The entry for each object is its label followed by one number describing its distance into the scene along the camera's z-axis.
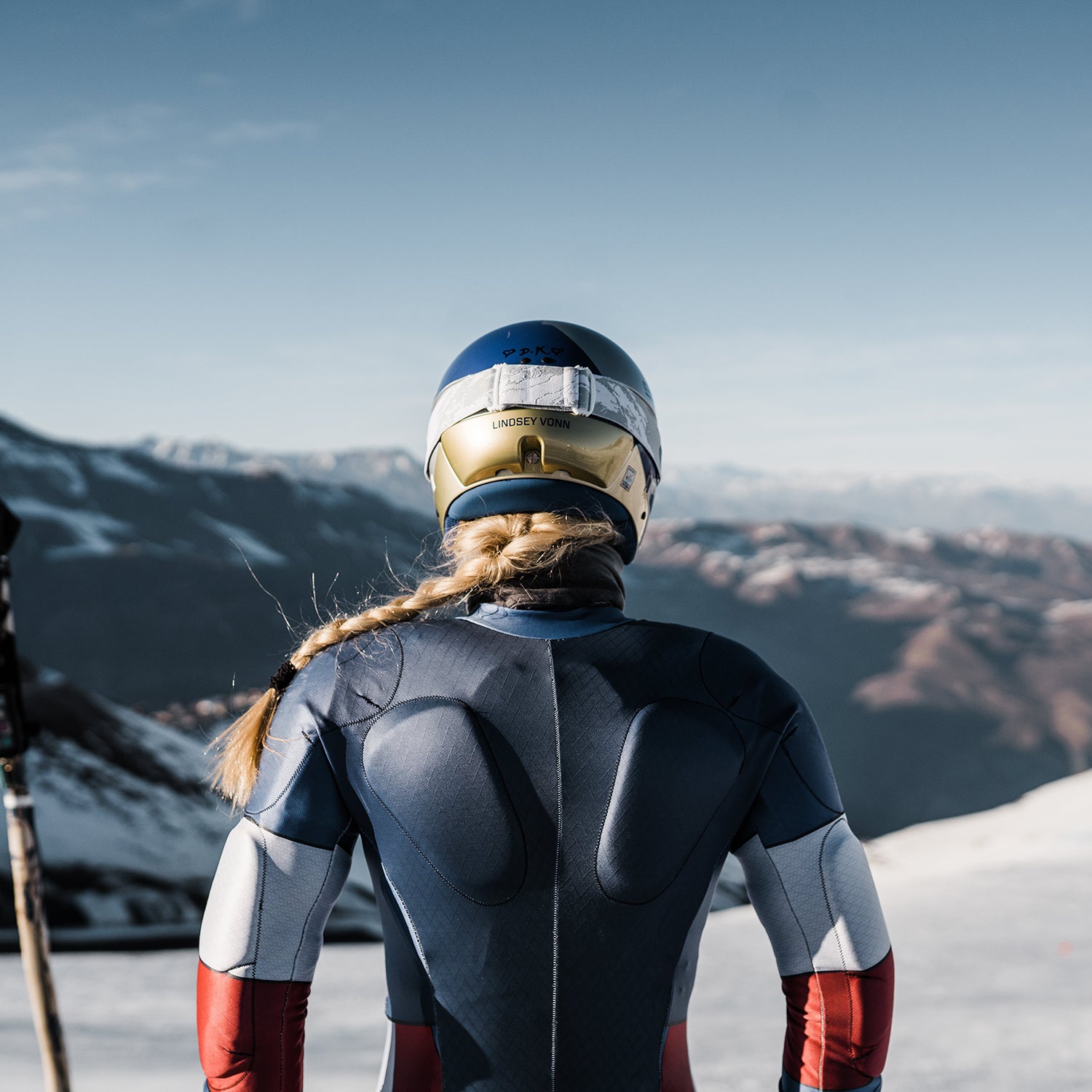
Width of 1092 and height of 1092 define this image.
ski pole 2.81
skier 1.27
